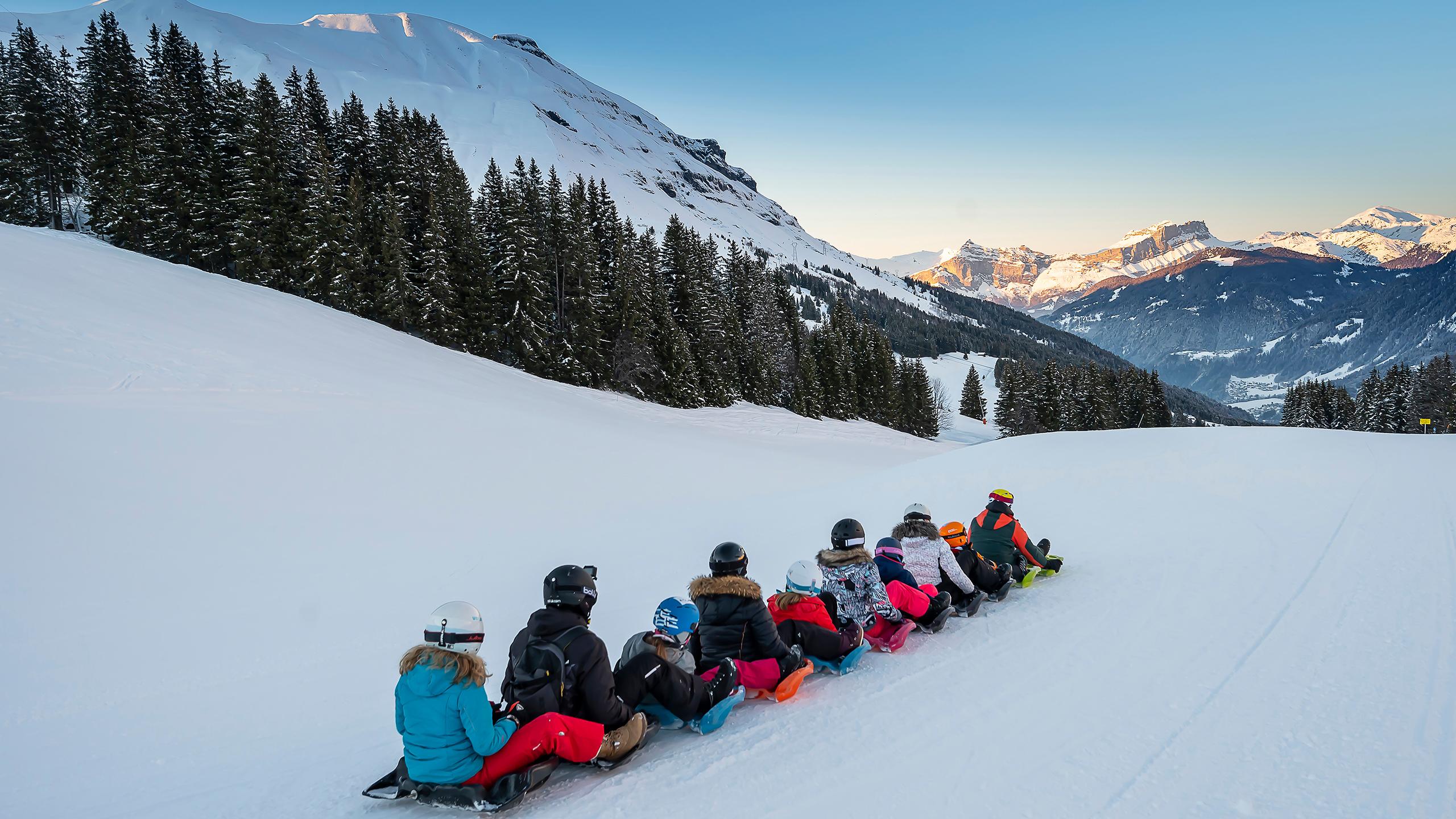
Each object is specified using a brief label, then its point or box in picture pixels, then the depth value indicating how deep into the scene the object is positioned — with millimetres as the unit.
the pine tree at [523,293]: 36750
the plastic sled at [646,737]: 4883
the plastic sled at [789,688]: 5875
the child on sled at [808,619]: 6328
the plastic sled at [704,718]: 5395
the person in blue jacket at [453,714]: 4109
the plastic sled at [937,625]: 7316
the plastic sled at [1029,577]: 8875
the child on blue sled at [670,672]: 5207
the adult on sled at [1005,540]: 8797
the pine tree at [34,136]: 36625
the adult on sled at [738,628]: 5797
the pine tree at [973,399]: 97125
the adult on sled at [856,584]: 6832
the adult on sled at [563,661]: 4684
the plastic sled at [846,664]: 6402
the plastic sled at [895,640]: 6859
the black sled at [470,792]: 4277
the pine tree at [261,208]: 32344
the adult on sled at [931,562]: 7645
